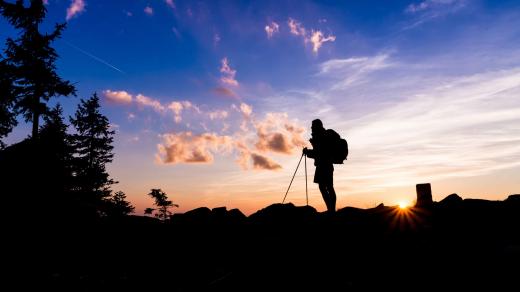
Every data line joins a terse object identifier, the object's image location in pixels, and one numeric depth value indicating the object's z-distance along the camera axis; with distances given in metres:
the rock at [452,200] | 8.89
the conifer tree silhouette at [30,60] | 25.05
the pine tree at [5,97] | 24.84
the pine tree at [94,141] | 36.35
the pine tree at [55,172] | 11.62
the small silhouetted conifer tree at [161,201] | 43.81
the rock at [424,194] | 9.86
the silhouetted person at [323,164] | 10.24
